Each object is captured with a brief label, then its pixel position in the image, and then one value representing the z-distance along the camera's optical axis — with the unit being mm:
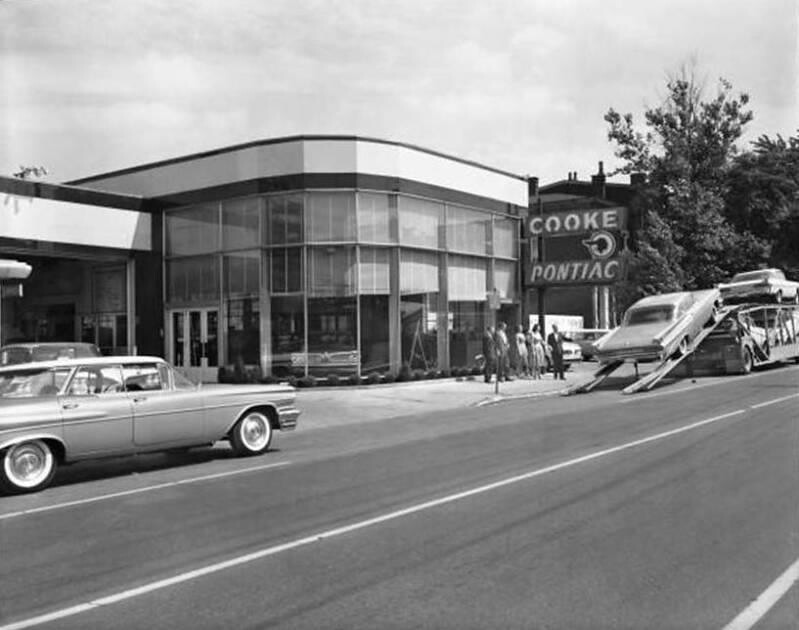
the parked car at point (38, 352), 15586
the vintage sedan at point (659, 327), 21391
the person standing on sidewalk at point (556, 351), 24803
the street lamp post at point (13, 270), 16500
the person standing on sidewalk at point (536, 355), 25234
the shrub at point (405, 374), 22938
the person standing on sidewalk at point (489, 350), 23094
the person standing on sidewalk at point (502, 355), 22906
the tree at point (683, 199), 34094
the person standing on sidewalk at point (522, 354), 25062
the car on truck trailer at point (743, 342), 24156
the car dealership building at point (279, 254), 22609
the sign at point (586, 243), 26125
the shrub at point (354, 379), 22266
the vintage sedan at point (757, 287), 26333
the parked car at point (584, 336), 35969
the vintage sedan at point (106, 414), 9367
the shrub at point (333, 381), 22172
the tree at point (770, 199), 38719
